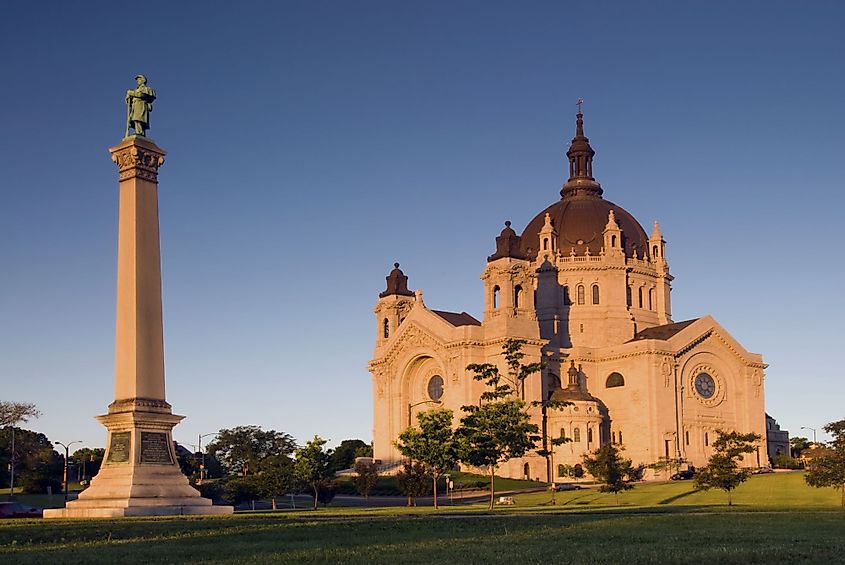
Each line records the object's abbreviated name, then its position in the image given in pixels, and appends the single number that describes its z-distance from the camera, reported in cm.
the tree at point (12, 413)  10788
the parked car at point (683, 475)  10581
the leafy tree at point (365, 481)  8475
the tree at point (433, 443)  7619
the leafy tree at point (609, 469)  7231
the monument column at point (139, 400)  4312
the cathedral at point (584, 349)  11162
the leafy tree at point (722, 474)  6456
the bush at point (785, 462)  11950
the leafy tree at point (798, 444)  16768
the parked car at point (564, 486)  9381
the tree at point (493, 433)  7194
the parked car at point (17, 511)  5372
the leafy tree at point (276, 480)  7419
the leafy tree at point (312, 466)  7331
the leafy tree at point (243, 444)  13788
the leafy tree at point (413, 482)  7488
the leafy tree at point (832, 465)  5925
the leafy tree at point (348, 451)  14875
